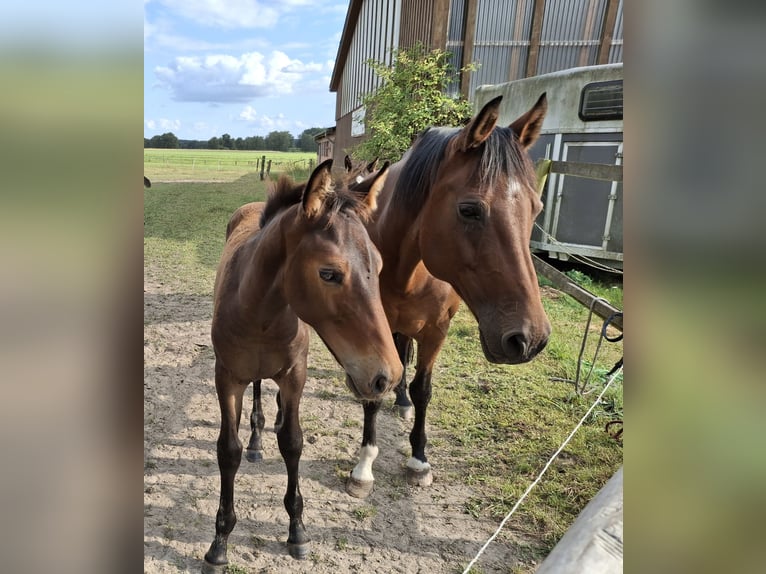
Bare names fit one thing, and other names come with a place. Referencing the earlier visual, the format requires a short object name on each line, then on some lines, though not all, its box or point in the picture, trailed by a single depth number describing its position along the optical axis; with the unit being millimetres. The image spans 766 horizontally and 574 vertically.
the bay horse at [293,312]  1782
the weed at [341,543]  2641
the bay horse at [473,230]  1897
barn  9883
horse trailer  6629
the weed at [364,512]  2877
